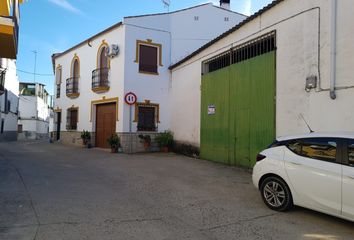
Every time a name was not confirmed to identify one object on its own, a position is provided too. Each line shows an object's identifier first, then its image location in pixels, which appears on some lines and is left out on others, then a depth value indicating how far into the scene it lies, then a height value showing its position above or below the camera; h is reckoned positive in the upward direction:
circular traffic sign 15.48 +1.28
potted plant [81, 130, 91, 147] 18.47 -0.92
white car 4.75 -0.81
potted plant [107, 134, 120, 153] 15.50 -1.03
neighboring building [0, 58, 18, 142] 26.34 +1.38
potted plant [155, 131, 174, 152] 15.96 -0.90
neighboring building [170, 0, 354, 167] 7.39 +1.44
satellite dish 16.12 +3.86
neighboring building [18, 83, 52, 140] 39.19 +1.30
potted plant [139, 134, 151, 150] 15.91 -0.87
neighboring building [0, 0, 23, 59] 7.53 +2.37
